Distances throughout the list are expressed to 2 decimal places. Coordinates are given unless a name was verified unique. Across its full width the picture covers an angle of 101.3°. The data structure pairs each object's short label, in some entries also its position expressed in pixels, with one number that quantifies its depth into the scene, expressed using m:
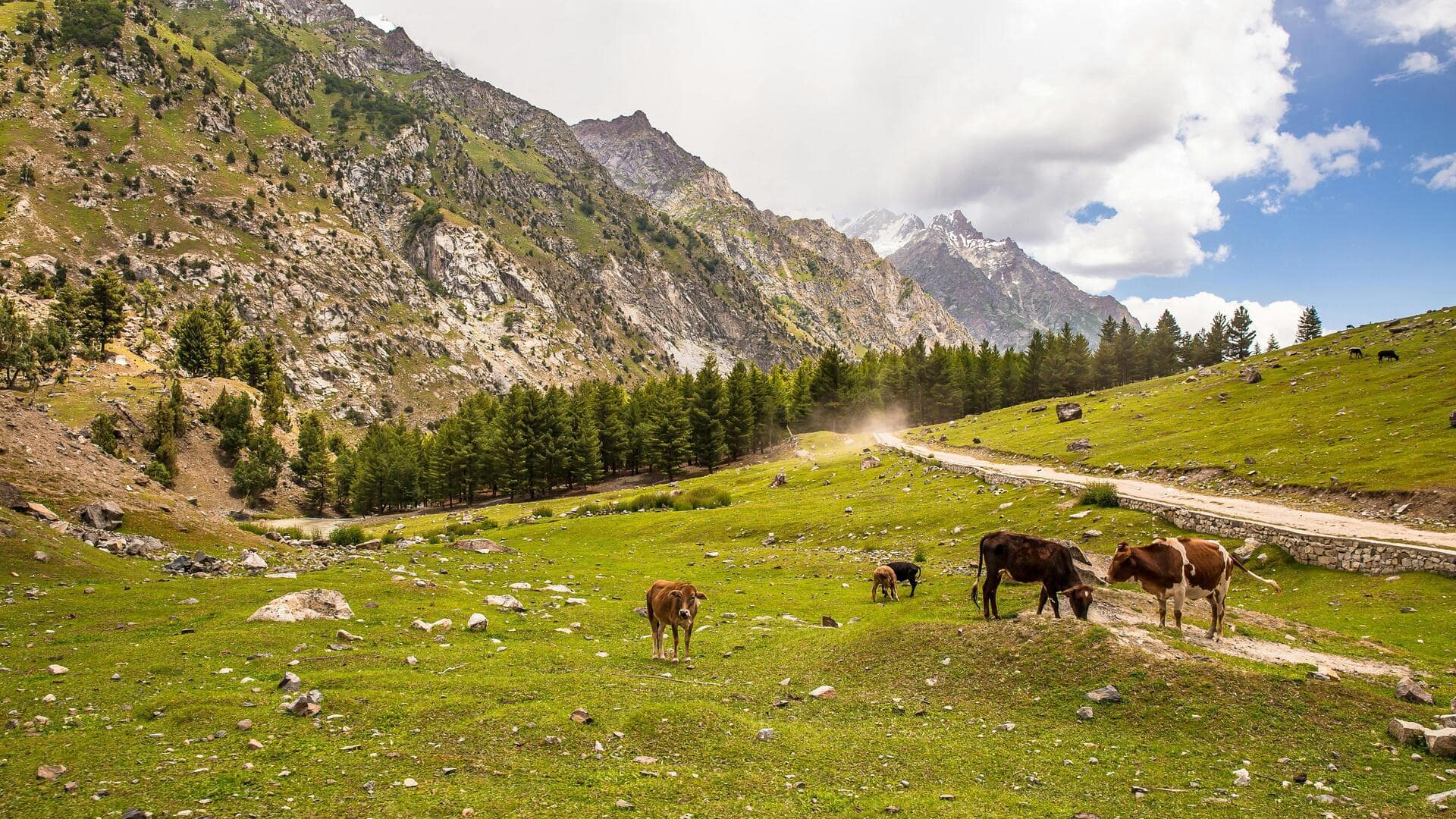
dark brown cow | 16.14
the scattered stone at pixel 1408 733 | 9.84
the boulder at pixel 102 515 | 23.43
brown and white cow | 15.32
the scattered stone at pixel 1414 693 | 11.34
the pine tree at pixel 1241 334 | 133.38
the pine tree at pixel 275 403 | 112.50
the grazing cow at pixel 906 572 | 24.66
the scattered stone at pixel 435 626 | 17.69
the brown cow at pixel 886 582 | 24.06
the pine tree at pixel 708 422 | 100.75
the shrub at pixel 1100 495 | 33.56
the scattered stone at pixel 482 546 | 34.38
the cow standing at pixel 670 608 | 16.80
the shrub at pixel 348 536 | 40.23
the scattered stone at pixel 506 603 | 21.80
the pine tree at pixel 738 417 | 105.12
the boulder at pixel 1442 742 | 9.32
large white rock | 16.97
